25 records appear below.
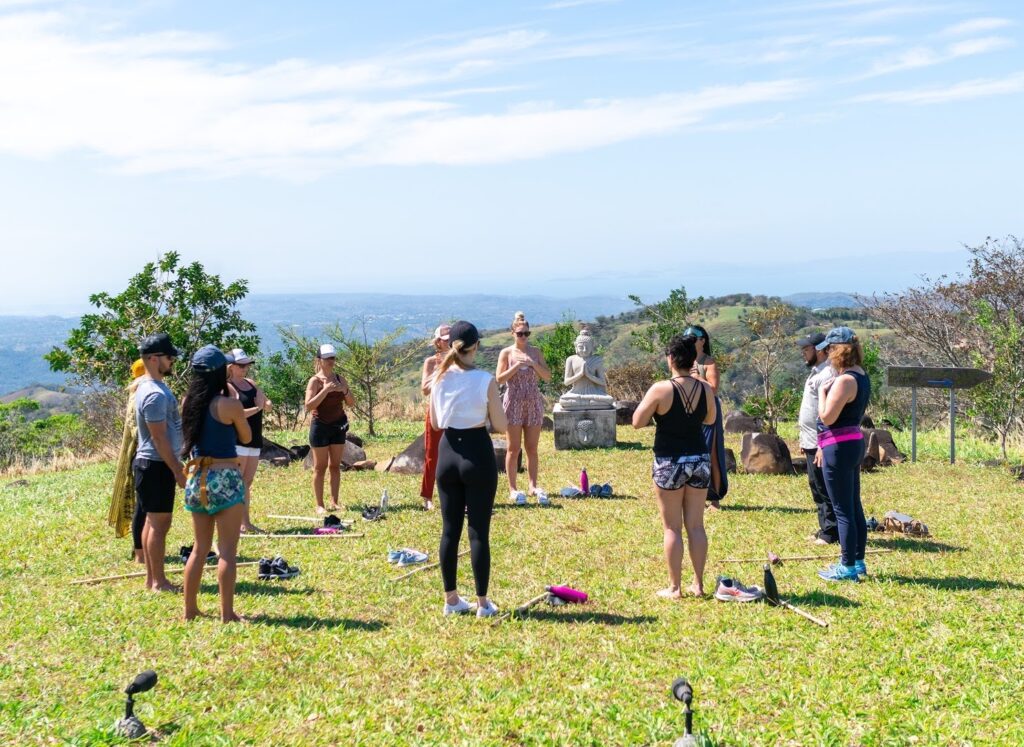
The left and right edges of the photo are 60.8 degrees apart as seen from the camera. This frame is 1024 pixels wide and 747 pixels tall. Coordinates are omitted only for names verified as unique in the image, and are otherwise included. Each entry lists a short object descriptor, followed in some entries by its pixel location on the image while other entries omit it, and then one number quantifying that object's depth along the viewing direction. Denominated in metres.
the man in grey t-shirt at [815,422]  8.43
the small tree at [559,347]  22.61
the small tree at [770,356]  18.38
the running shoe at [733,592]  6.54
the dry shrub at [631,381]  22.97
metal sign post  13.88
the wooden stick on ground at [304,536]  8.85
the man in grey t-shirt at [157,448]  6.47
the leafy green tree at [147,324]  16.61
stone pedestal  15.85
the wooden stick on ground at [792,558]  7.80
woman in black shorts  9.50
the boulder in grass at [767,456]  12.62
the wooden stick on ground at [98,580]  7.39
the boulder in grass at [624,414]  18.89
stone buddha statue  15.98
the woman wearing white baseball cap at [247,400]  8.34
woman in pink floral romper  10.35
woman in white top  5.92
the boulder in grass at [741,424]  17.89
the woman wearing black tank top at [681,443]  6.32
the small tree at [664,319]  24.09
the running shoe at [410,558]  7.83
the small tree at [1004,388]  15.90
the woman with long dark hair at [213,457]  5.78
